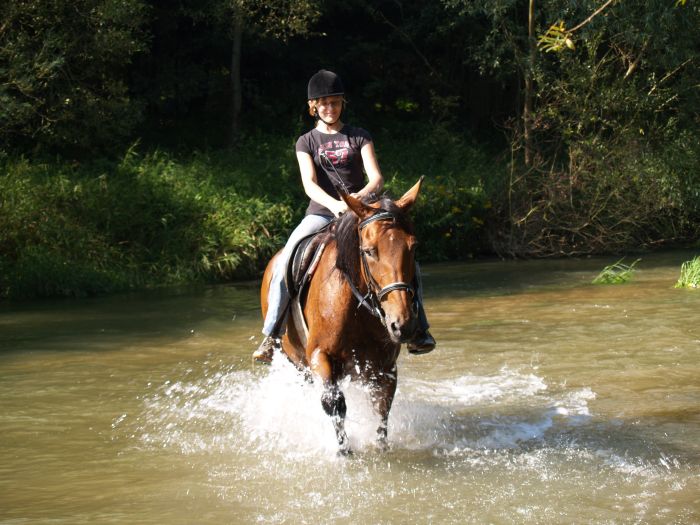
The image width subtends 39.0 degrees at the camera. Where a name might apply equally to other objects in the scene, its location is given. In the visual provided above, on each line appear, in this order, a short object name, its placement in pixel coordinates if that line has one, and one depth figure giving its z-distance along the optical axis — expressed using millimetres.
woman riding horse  6934
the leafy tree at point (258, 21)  21875
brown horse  5664
